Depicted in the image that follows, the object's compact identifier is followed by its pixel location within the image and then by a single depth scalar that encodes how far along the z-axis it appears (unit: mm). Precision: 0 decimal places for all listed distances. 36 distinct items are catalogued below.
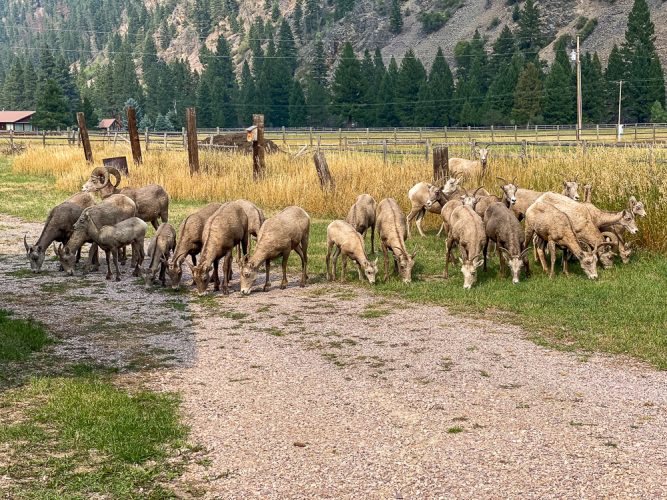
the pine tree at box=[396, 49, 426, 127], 98562
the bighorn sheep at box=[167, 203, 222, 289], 13117
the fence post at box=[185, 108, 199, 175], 25922
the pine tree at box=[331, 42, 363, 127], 104312
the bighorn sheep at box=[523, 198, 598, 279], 13172
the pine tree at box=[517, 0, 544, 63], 116625
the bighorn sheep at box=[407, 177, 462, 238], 17766
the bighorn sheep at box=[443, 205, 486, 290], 12938
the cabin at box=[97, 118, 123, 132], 127900
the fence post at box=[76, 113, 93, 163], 31875
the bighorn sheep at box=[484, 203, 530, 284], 13133
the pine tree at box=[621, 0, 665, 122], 81375
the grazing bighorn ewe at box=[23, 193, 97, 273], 14500
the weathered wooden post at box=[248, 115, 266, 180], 24016
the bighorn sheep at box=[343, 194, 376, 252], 15555
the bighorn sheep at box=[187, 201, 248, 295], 12820
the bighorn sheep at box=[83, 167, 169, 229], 17266
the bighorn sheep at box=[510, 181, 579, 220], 15984
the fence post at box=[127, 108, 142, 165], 28812
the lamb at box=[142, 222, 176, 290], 13516
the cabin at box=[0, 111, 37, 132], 123188
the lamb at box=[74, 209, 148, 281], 14141
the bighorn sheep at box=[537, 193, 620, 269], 13836
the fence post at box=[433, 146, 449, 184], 19797
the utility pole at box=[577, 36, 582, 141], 54847
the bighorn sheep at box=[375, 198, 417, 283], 13531
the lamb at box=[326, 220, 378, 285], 13438
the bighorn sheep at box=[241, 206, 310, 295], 12977
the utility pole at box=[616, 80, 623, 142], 52425
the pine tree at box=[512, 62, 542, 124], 84312
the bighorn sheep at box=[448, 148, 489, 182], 20312
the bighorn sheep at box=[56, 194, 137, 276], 14469
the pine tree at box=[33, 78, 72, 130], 97250
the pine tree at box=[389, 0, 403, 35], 155750
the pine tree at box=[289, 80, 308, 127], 113938
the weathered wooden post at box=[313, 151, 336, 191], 21578
